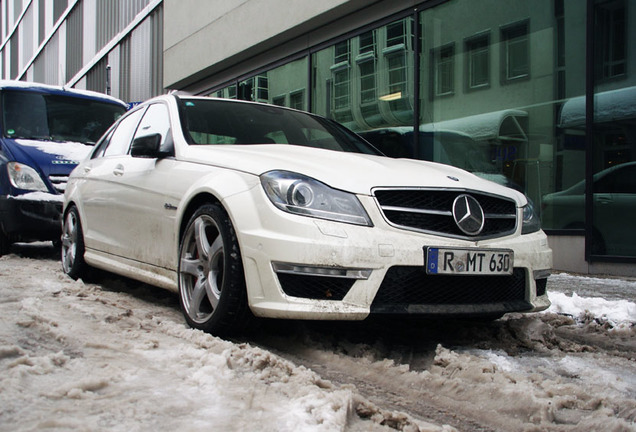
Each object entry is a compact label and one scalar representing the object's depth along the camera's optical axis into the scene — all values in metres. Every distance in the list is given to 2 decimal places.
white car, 2.96
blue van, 7.09
